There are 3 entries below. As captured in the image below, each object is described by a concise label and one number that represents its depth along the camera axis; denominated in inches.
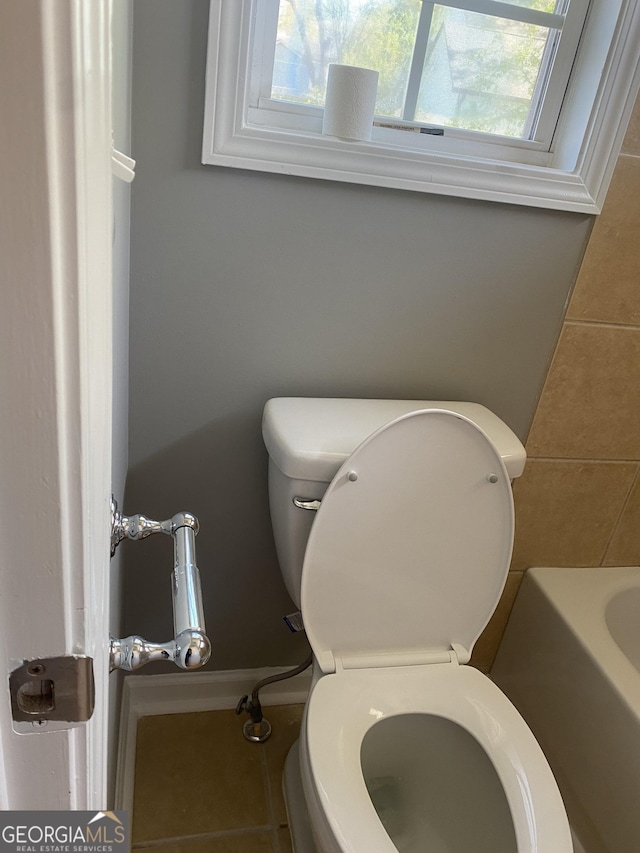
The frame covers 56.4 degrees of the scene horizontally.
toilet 38.7
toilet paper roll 39.6
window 40.2
